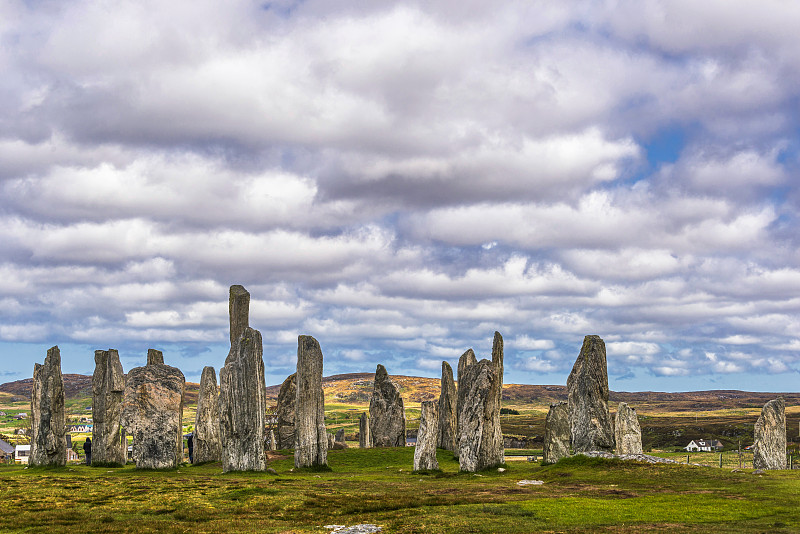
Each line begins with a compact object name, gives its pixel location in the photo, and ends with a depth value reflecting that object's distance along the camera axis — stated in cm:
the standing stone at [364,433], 6894
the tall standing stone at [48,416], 4906
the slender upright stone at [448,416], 5981
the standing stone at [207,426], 5362
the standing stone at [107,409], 5225
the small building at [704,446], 11088
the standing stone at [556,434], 5122
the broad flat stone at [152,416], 4541
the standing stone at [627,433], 5397
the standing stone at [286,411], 6281
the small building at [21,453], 10428
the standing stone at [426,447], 4353
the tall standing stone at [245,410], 4300
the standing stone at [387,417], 6631
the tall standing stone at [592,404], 4231
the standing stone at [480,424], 4353
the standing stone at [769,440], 4916
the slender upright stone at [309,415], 4609
